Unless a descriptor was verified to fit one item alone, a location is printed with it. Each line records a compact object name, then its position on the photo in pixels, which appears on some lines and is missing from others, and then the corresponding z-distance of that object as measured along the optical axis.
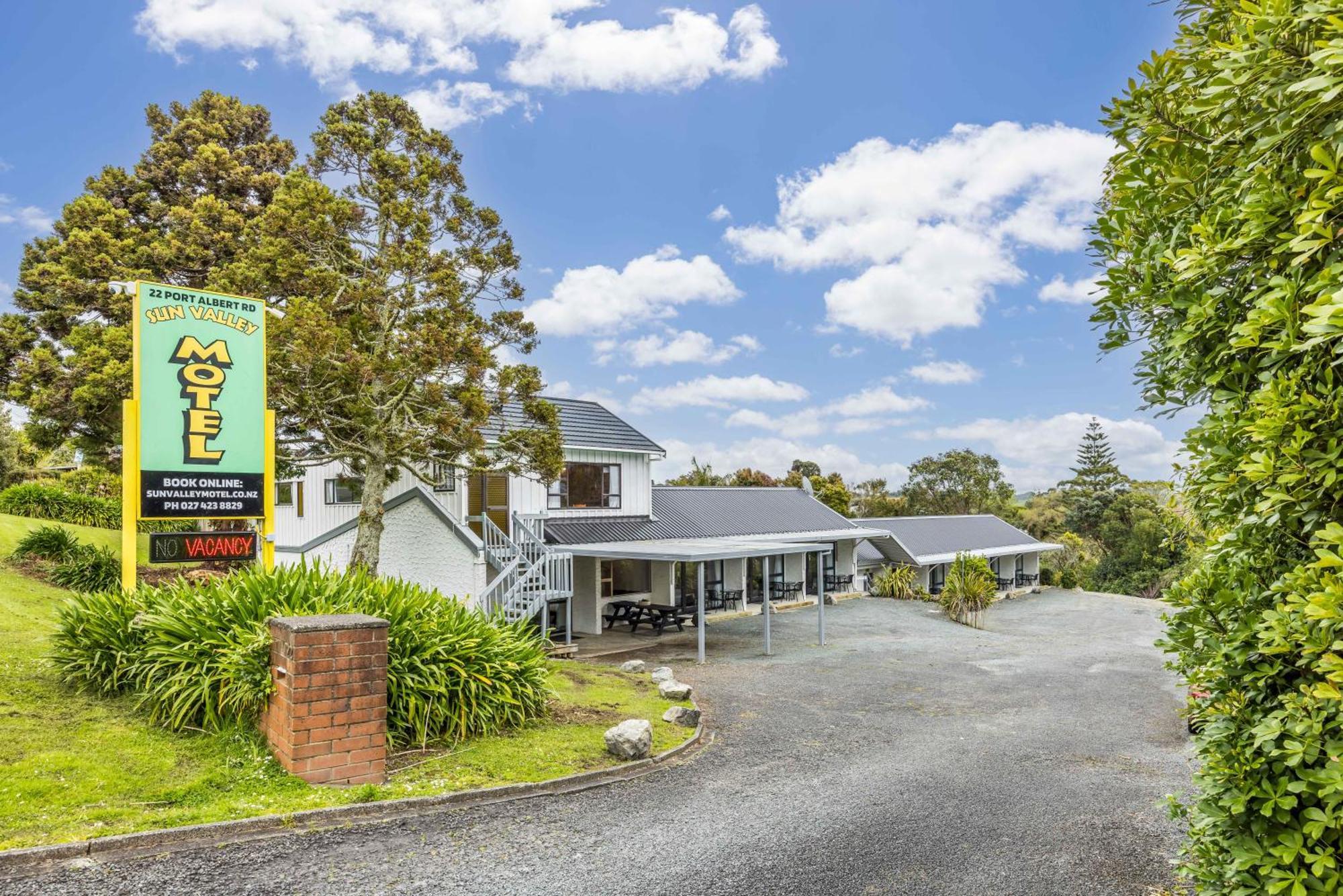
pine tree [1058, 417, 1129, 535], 53.88
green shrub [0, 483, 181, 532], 20.81
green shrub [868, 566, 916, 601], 28.83
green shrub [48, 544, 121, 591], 15.02
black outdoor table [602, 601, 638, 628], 19.94
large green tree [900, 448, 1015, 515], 52.78
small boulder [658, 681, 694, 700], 11.65
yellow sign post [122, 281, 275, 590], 9.36
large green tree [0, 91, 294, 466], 17.03
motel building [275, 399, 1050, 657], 16.95
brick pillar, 6.69
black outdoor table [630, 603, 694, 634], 19.17
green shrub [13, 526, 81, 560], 16.39
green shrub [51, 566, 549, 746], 7.61
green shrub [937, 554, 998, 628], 24.30
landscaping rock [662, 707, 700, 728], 10.09
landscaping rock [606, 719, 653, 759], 8.38
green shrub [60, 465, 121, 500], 24.50
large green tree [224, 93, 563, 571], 14.84
